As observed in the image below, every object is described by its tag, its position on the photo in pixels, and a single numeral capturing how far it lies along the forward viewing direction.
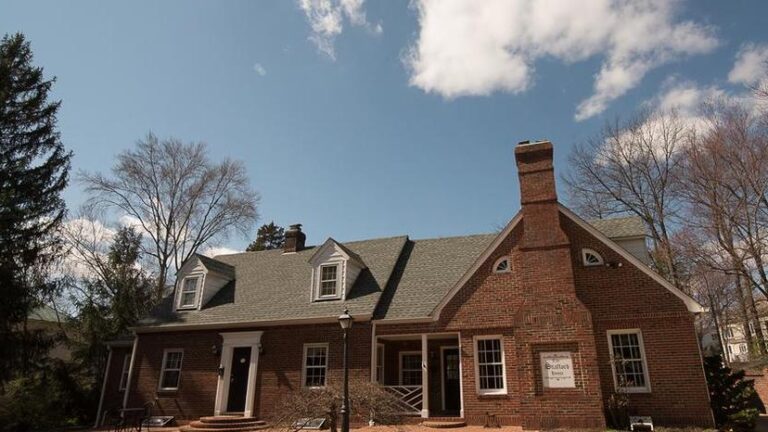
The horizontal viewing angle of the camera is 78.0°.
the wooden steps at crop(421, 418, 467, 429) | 13.27
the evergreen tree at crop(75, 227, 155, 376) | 25.00
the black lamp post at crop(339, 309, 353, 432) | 10.97
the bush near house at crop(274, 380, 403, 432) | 11.86
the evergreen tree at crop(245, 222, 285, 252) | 50.83
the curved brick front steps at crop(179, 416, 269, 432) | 15.24
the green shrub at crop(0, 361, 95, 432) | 18.52
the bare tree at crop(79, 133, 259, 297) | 29.84
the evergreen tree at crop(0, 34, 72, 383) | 17.41
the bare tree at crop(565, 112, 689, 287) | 26.83
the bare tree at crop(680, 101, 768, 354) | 20.48
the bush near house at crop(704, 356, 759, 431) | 12.20
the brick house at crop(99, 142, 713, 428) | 12.67
